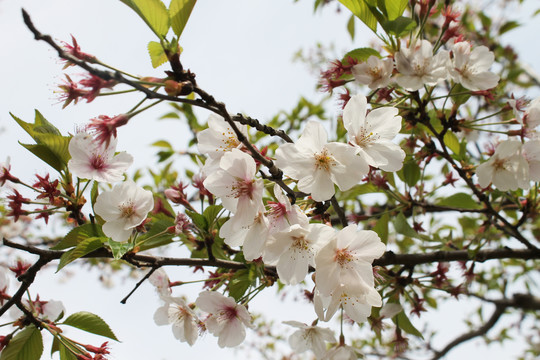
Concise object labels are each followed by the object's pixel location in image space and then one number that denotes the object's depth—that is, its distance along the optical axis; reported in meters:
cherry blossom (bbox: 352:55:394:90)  0.56
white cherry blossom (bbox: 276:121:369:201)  0.50
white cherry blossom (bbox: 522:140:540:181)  0.57
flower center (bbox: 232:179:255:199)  0.50
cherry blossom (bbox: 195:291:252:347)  0.55
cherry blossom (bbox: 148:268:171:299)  0.60
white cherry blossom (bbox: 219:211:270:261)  0.51
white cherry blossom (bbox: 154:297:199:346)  0.58
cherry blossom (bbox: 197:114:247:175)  0.54
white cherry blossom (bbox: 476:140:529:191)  0.57
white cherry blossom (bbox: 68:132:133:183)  0.53
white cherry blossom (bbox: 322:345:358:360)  0.58
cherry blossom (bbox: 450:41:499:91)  0.58
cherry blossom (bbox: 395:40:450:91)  0.56
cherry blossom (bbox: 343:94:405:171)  0.52
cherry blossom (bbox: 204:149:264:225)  0.50
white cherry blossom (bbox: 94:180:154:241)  0.54
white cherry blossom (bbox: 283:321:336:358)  0.59
